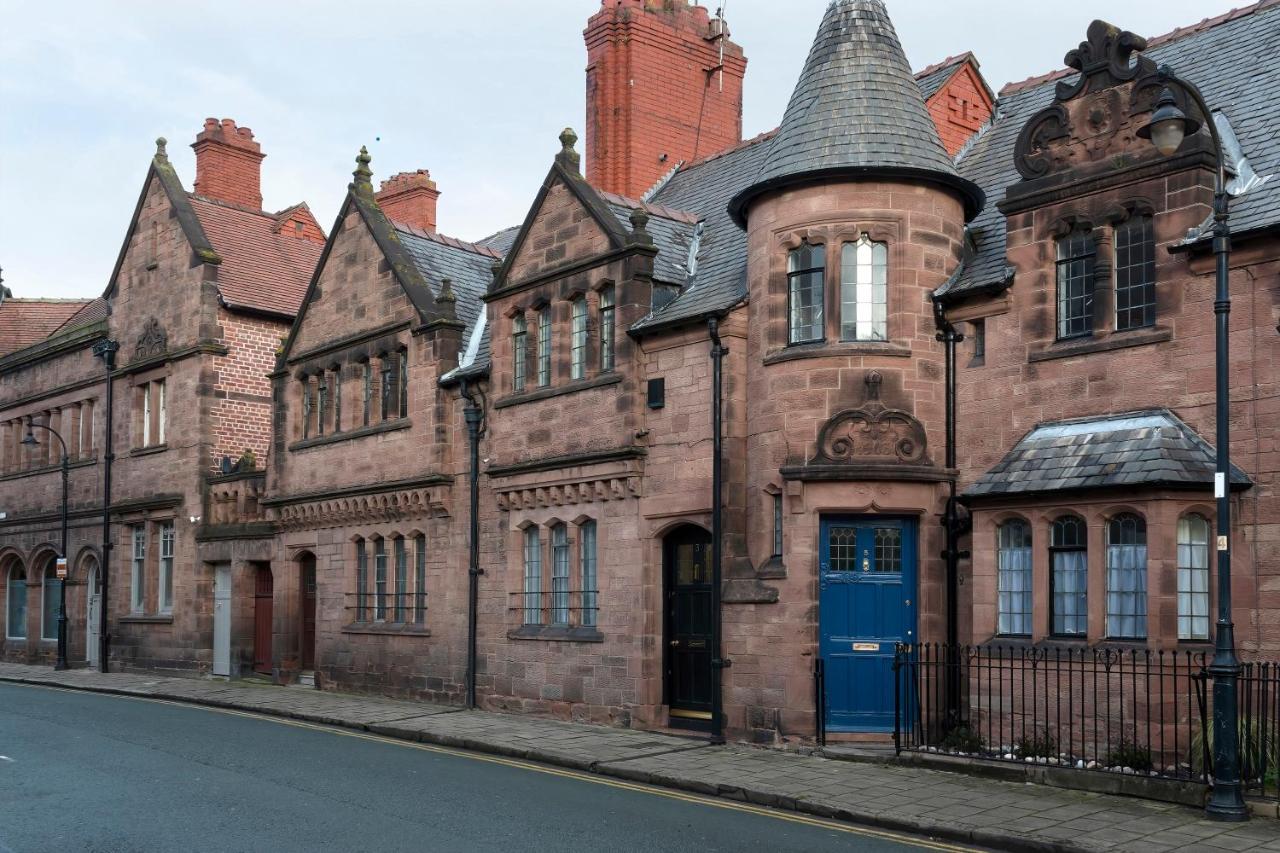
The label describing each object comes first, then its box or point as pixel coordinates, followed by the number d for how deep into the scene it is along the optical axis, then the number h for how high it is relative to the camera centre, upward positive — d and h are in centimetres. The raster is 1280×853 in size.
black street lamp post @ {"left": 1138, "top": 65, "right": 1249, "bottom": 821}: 1198 -103
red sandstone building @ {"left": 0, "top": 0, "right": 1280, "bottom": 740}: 1541 +166
